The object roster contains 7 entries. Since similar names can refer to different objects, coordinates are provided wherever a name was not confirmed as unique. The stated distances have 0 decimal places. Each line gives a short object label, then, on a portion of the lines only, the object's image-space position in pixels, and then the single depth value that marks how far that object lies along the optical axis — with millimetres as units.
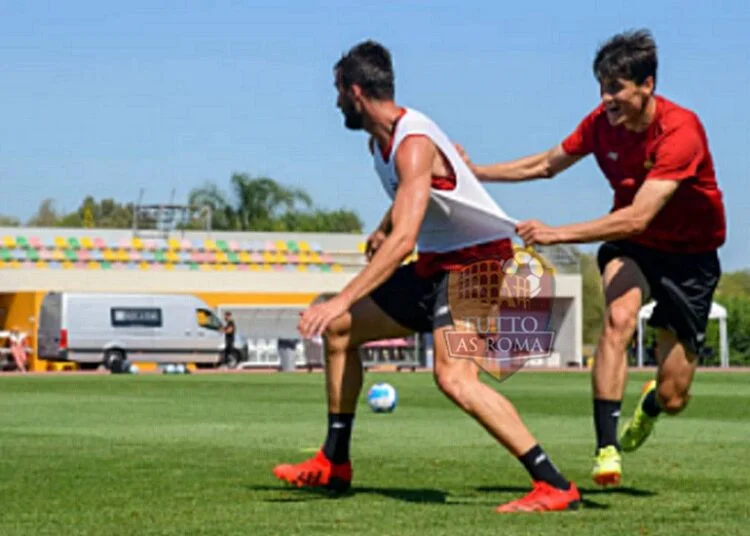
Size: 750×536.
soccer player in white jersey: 7395
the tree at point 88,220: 110125
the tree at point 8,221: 114700
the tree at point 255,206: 103625
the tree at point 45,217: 122875
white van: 50312
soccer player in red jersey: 7914
